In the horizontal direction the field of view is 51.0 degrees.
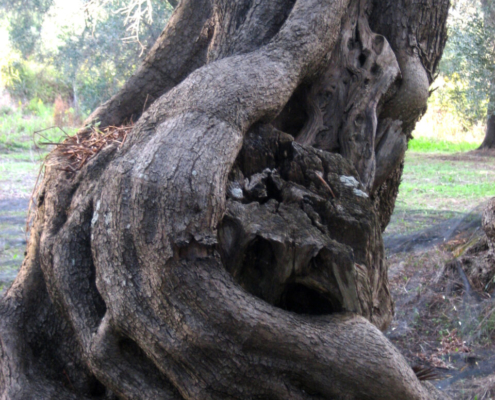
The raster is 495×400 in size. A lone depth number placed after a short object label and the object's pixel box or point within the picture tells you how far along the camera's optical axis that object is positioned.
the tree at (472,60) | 12.50
